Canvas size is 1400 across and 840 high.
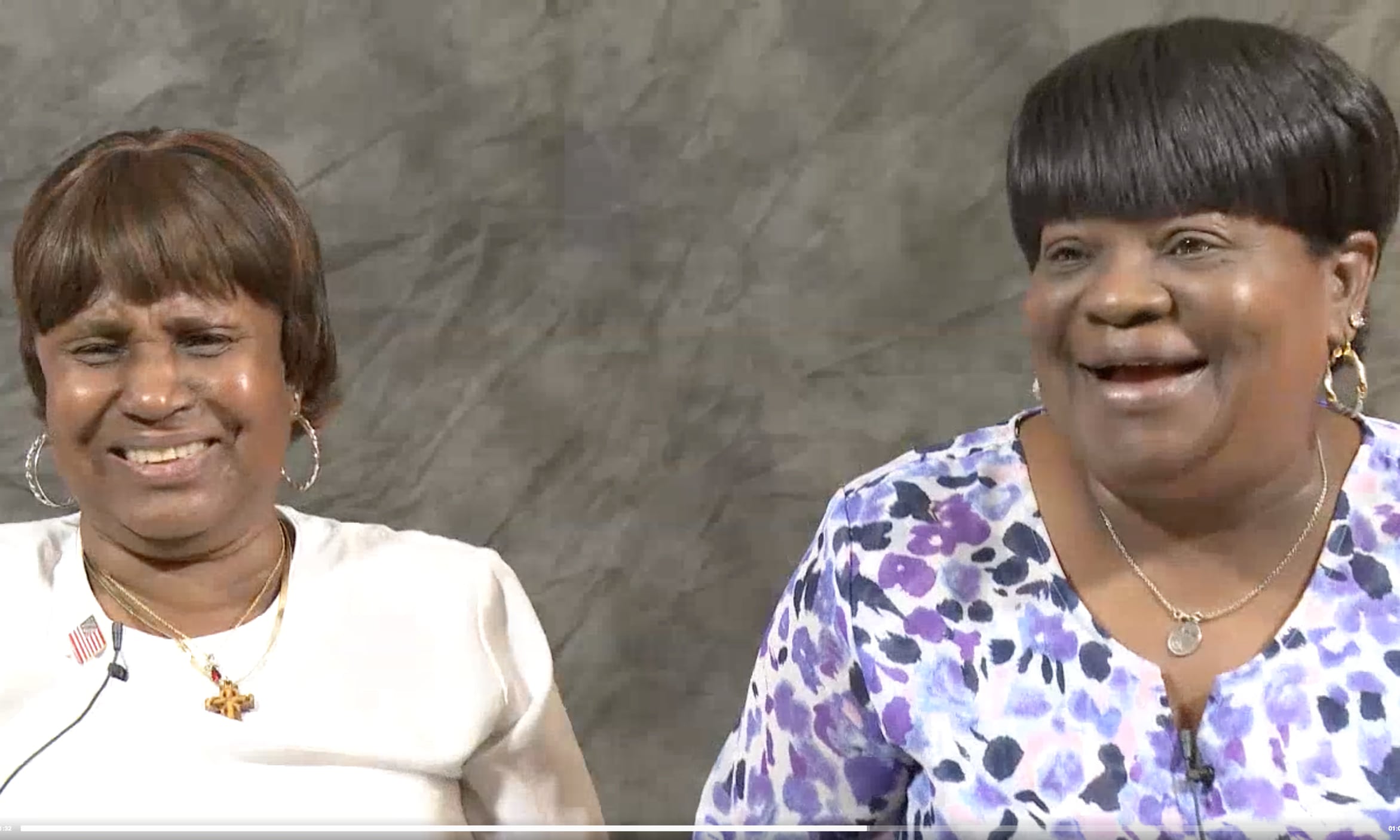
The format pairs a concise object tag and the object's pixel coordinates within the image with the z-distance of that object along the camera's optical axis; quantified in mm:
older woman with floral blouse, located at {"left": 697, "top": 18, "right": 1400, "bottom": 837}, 2002
